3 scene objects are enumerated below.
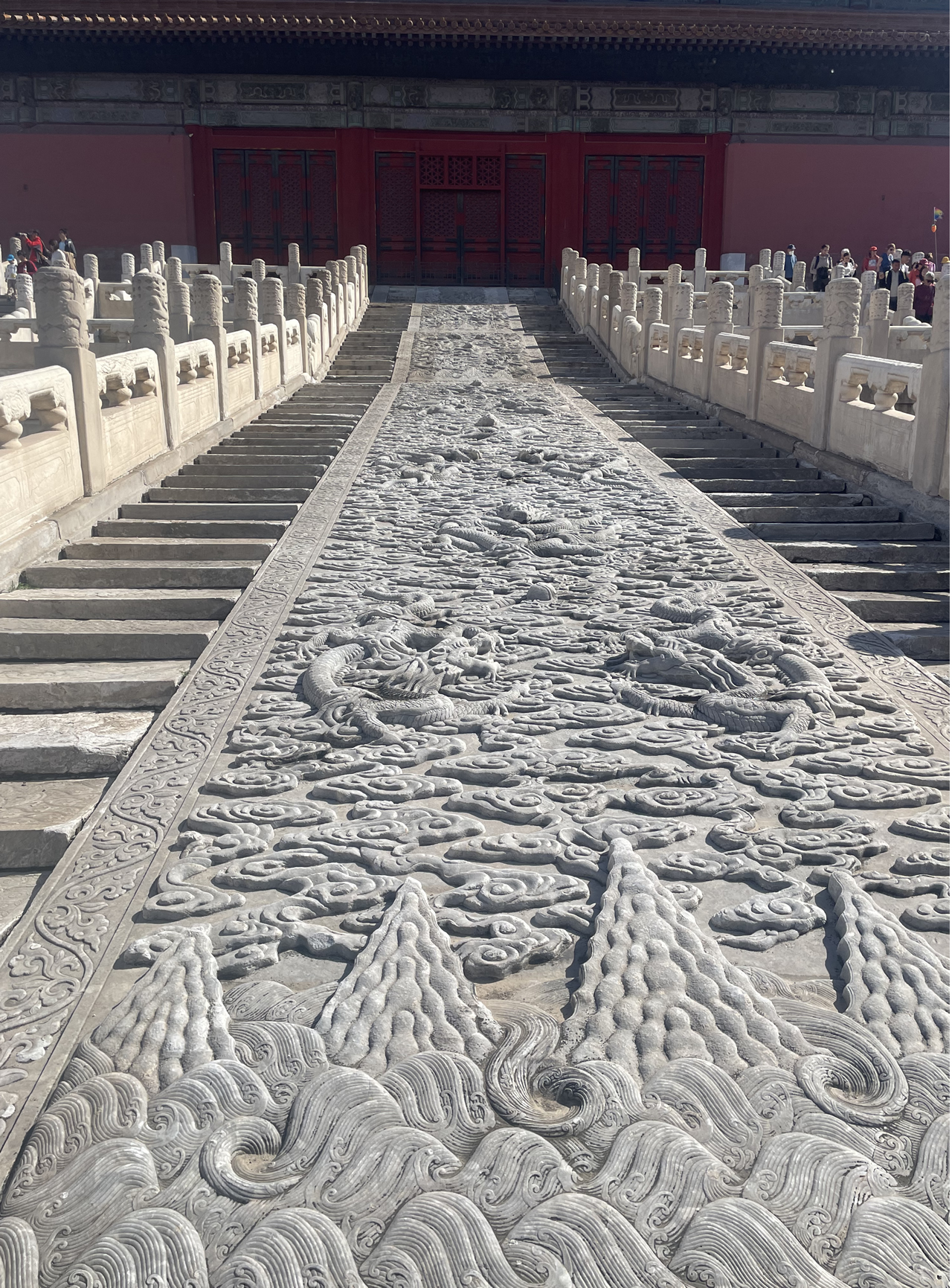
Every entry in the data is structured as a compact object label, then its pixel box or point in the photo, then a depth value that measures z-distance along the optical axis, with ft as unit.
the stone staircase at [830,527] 18.85
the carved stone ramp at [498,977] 6.66
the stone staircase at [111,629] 13.02
